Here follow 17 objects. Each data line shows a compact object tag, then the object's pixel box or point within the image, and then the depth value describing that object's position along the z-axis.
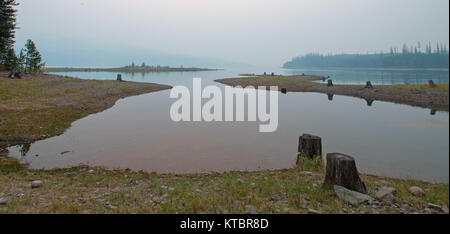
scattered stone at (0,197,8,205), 7.53
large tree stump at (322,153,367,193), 7.73
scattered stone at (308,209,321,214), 6.60
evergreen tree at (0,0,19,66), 46.54
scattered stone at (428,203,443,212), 6.58
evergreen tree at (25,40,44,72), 60.09
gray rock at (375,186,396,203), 7.21
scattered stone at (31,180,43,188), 9.14
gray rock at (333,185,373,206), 7.06
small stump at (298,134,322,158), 11.87
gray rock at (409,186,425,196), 7.72
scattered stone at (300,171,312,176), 10.40
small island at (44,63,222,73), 188.12
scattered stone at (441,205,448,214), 6.20
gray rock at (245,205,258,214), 6.73
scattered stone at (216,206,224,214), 6.79
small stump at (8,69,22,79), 45.82
